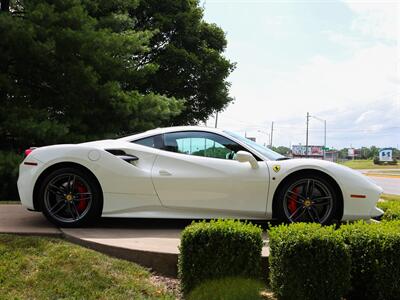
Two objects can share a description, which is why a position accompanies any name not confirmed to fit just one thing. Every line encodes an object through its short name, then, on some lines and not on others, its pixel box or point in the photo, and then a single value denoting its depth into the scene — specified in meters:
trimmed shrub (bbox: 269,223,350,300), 3.32
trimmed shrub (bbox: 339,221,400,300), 3.45
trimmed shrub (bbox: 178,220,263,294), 3.50
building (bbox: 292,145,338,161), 98.56
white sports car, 5.08
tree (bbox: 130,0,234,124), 24.09
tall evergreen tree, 10.49
